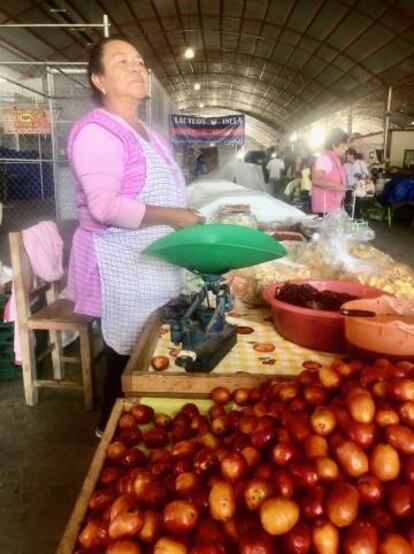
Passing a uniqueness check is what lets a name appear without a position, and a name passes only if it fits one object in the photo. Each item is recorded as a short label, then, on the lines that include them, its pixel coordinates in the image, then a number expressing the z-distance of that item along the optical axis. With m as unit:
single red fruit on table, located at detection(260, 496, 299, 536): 0.81
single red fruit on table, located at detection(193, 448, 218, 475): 1.02
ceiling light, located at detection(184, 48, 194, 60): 18.50
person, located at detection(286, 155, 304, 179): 15.65
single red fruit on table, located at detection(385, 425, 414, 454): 0.96
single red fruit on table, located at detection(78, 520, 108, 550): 0.90
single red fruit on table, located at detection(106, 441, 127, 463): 1.13
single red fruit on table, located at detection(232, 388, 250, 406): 1.32
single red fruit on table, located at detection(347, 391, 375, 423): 1.02
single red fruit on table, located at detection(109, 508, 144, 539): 0.87
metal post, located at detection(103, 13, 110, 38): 4.44
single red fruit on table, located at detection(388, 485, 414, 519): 0.86
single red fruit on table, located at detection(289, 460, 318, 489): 0.91
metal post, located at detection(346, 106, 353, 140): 20.42
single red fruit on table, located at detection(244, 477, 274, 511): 0.89
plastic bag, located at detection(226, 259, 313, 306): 2.21
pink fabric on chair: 2.94
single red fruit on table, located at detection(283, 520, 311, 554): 0.80
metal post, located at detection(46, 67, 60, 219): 5.30
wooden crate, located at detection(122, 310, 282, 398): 1.37
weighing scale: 1.28
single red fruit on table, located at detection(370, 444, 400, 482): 0.94
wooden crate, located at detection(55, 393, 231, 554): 0.92
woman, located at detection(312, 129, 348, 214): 5.36
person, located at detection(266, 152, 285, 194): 16.16
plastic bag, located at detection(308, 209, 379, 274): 2.50
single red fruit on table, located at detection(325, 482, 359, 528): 0.83
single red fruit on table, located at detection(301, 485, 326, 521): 0.86
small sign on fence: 6.73
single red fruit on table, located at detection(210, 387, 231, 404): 1.33
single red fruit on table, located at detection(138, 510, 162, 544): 0.88
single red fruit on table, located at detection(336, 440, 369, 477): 0.94
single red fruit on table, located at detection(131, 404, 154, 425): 1.27
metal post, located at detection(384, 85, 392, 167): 15.91
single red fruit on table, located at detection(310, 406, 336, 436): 1.03
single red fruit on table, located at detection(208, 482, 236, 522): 0.89
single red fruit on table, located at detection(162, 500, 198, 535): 0.86
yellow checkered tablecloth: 1.52
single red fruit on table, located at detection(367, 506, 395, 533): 0.85
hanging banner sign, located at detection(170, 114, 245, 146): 11.75
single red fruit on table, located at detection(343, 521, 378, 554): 0.78
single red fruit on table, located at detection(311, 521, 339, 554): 0.81
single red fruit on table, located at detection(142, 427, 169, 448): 1.18
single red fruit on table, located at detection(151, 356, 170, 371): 1.48
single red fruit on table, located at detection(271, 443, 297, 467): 0.97
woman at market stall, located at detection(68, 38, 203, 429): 1.69
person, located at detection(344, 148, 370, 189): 9.52
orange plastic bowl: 1.31
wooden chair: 2.90
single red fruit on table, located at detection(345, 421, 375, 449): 0.99
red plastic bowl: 1.57
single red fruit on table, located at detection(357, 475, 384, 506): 0.90
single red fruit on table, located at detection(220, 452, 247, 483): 0.96
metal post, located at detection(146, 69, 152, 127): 5.39
